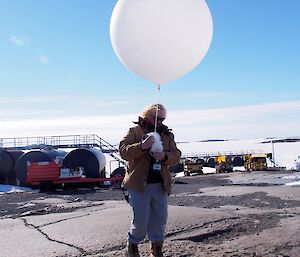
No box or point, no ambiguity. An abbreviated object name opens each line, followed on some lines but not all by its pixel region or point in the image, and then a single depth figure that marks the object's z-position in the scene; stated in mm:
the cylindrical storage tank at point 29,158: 21859
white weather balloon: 4941
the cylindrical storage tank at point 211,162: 39031
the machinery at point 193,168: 30078
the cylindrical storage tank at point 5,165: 24094
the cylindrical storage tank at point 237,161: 39309
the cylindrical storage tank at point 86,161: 21500
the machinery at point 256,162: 28922
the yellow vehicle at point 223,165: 30234
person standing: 4750
